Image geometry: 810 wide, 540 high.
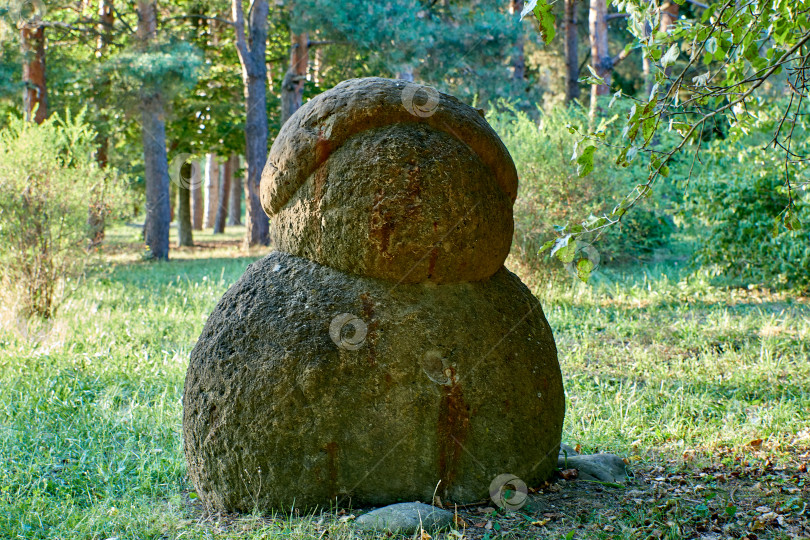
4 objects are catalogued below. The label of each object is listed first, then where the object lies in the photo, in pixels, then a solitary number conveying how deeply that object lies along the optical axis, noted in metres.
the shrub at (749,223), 7.97
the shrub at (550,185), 8.89
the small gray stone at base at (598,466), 3.51
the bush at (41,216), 7.22
